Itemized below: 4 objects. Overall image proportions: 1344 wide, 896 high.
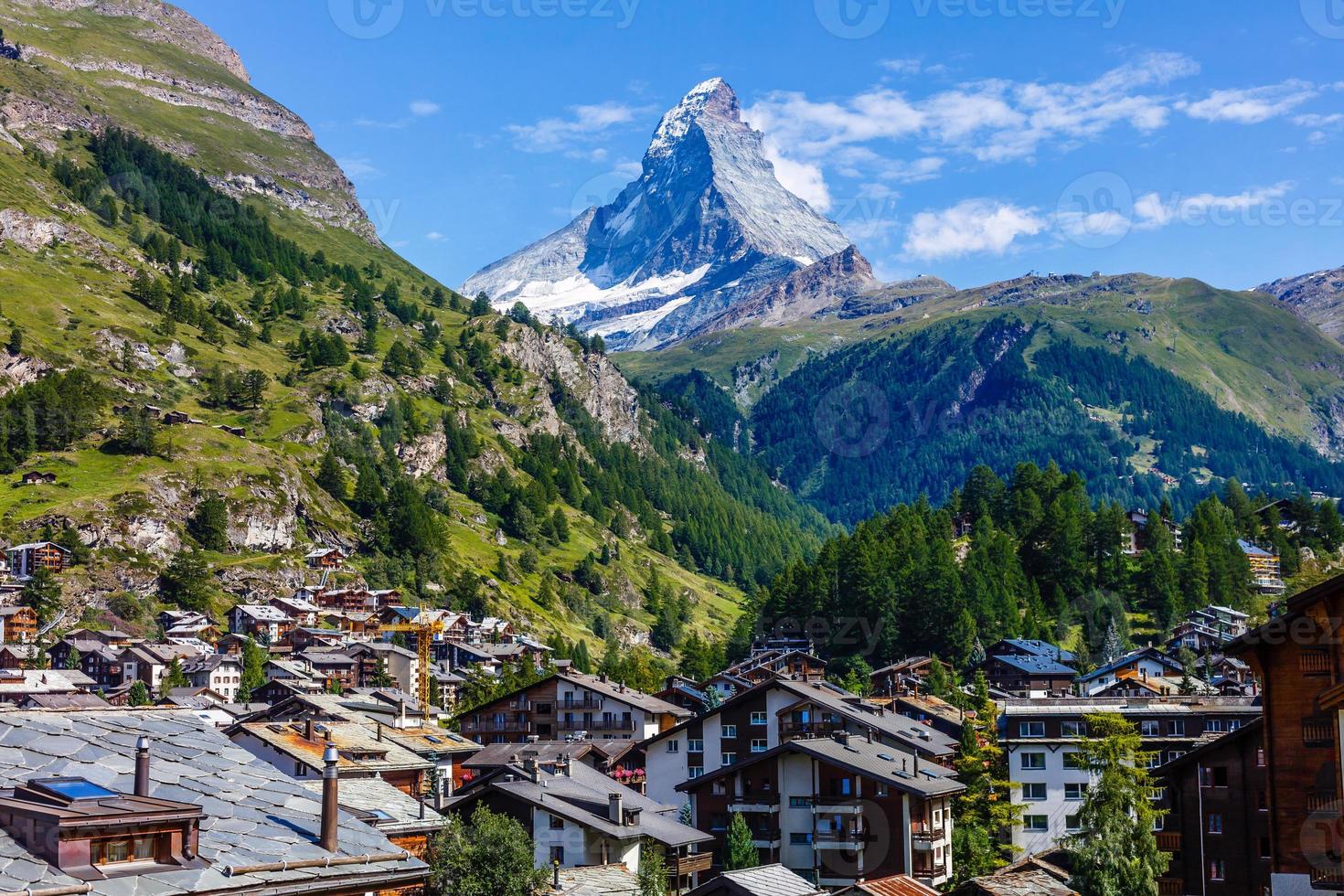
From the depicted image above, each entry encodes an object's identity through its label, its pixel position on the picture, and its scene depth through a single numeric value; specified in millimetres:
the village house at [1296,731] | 40375
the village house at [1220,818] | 62812
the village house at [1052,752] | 86500
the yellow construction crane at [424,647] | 175938
